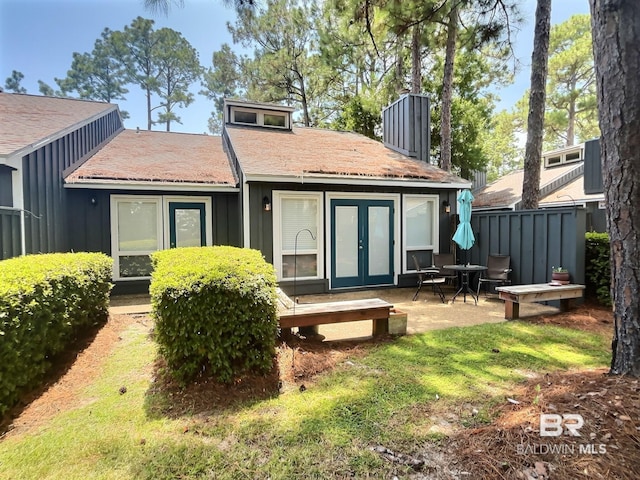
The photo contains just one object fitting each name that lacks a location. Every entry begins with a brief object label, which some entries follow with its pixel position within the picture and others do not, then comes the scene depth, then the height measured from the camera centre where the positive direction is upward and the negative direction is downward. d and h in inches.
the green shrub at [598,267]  232.8 -25.5
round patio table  256.9 -30.3
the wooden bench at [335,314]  158.1 -39.7
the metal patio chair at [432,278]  278.8 -40.5
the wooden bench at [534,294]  212.7 -41.1
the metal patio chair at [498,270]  269.2 -31.7
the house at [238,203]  271.0 +26.8
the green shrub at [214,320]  114.2 -30.4
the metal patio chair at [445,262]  302.4 -28.1
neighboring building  349.4 +70.3
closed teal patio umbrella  277.4 +5.2
